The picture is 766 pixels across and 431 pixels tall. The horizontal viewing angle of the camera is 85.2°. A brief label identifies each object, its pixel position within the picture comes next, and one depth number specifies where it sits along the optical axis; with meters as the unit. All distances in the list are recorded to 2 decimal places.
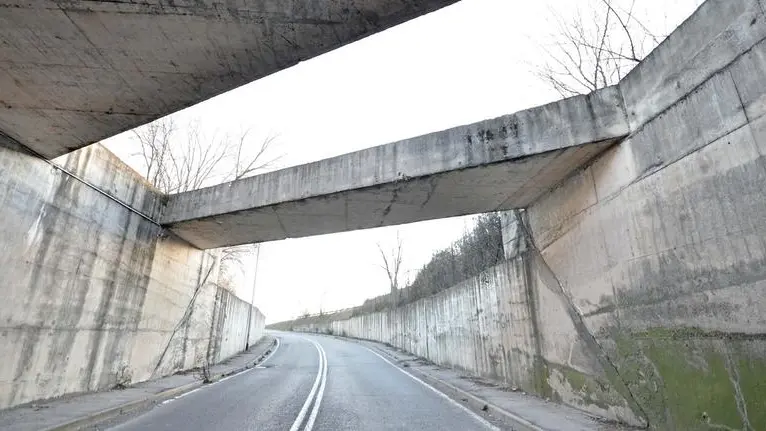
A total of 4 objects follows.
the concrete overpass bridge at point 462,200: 4.47
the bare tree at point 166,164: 17.84
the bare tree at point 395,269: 40.54
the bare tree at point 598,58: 8.16
